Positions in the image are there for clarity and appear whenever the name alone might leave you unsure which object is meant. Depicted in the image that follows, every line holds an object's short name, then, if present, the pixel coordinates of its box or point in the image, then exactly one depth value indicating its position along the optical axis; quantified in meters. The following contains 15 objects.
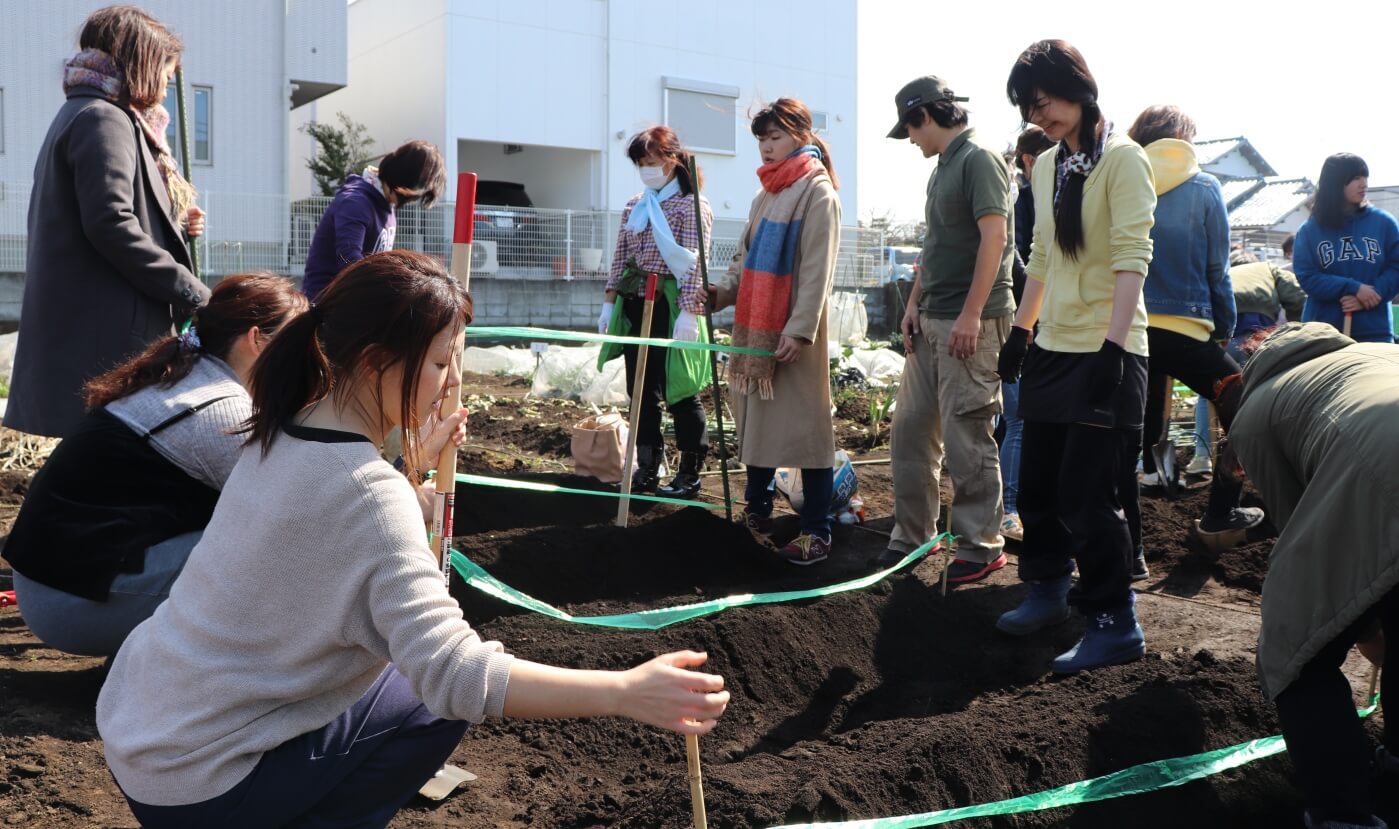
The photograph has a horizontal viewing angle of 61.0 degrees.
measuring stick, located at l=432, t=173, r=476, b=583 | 2.64
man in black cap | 4.38
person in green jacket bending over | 2.26
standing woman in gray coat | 3.57
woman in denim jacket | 4.75
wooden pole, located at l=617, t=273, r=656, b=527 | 5.21
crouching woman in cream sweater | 1.73
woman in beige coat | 4.83
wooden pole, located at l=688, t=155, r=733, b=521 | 5.32
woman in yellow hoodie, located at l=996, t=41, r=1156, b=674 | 3.50
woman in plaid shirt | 5.64
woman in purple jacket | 5.02
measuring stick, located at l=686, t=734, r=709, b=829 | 2.04
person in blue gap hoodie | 6.14
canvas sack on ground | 6.06
